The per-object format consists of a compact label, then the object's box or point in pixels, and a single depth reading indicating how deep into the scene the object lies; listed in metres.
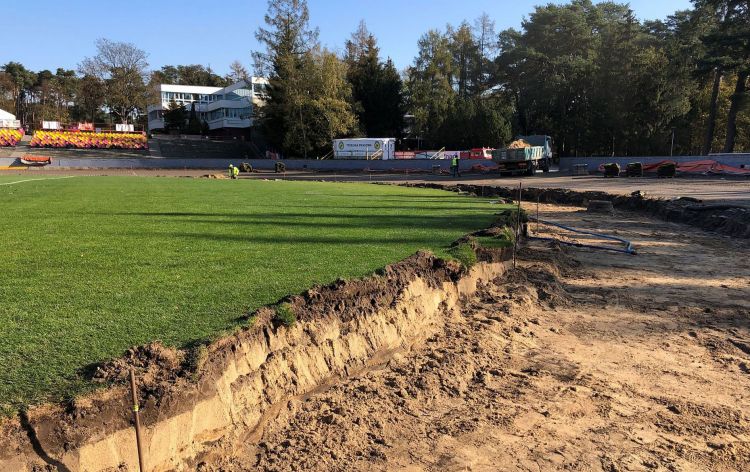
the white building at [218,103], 77.62
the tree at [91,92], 69.50
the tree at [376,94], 59.00
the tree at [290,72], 53.66
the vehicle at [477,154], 44.84
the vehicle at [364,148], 49.69
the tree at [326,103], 53.03
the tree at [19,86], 81.88
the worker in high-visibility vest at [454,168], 38.31
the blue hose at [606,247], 10.05
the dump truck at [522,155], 34.22
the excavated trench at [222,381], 2.72
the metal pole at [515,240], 8.33
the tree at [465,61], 59.56
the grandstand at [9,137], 55.12
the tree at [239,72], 86.31
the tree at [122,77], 68.94
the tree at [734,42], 34.31
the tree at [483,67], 59.20
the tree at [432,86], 56.31
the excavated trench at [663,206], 13.05
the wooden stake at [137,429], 2.60
